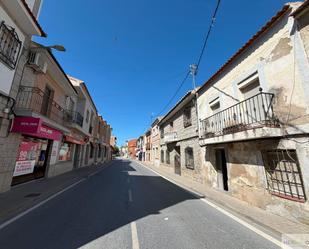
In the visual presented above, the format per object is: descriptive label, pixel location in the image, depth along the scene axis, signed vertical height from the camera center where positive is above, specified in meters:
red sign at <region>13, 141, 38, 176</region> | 7.04 -0.16
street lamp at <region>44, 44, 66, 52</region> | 6.71 +4.81
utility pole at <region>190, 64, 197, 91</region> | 10.84 +6.33
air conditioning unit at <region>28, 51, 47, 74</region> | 6.91 +4.36
